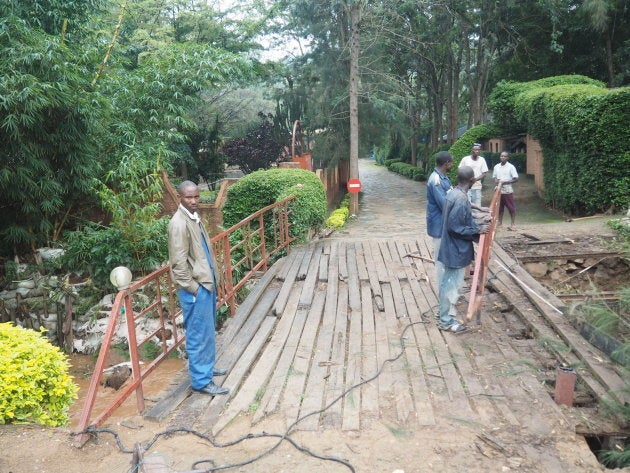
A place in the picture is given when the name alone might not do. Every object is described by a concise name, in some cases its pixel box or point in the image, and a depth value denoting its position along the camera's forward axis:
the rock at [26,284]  10.09
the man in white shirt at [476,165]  9.88
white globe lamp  3.85
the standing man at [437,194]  6.03
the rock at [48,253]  10.41
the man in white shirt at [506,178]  10.51
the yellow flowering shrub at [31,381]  3.59
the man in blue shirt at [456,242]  5.24
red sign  16.64
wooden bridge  3.74
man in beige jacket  4.05
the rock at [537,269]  8.77
